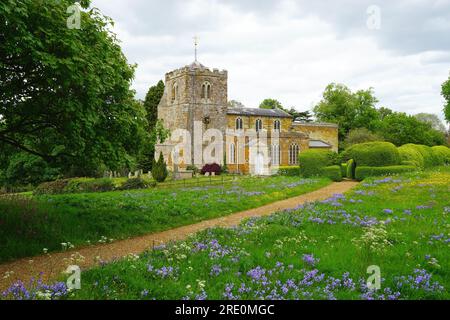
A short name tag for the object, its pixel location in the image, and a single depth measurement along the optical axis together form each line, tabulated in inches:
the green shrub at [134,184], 1204.5
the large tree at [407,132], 2477.9
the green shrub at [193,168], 1975.9
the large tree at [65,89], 358.5
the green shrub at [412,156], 1268.6
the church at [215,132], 2007.9
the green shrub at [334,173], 1255.5
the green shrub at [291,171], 1440.7
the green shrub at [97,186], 1193.4
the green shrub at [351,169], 1274.6
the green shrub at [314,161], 1322.6
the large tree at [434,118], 4618.4
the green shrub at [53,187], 1216.8
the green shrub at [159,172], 1562.5
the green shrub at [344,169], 1321.4
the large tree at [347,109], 3024.1
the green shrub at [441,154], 1545.4
